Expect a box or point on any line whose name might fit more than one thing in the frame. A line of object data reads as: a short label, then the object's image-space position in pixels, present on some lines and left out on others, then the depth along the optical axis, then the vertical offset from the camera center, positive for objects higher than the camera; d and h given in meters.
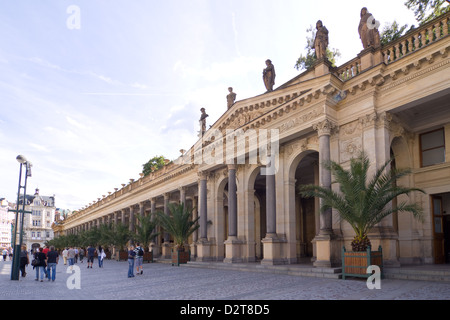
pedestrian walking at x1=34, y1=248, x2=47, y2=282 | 14.59 -1.91
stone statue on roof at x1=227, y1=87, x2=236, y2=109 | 22.64 +7.18
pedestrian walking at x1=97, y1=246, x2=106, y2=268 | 24.31 -2.80
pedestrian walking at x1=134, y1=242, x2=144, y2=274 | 16.72 -2.01
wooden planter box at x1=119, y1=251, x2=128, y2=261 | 32.91 -3.66
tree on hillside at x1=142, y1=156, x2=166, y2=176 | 50.69 +7.17
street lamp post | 15.19 -0.95
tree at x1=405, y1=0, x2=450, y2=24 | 20.29 +11.64
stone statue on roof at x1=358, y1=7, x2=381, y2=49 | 15.24 +7.67
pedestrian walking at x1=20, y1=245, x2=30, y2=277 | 16.02 -1.93
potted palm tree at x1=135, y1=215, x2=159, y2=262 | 28.53 -1.39
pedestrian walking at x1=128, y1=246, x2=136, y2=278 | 15.48 -1.95
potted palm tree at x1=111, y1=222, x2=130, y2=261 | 32.88 -2.15
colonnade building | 13.62 +3.45
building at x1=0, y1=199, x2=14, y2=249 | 128.00 -4.13
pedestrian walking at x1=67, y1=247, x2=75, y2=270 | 23.55 -2.68
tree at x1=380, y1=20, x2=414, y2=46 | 25.05 +12.68
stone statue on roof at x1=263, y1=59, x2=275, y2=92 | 19.78 +7.44
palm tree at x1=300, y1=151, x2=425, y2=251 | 12.36 +0.50
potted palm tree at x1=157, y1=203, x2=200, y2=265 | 24.28 -0.74
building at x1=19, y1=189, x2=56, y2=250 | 108.50 -2.04
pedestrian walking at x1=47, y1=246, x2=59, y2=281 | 14.64 -1.88
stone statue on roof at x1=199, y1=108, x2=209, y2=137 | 25.20 +6.43
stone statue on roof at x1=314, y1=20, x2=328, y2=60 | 16.67 +7.82
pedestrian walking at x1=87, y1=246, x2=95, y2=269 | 24.36 -2.64
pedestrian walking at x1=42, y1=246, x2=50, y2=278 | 15.09 -1.63
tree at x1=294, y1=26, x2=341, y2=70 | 31.66 +13.87
